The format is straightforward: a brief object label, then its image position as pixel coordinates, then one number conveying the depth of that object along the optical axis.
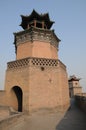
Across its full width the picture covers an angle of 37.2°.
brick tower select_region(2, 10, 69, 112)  10.52
